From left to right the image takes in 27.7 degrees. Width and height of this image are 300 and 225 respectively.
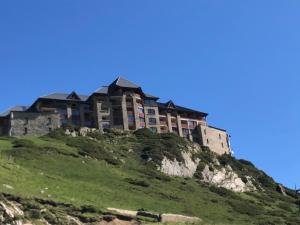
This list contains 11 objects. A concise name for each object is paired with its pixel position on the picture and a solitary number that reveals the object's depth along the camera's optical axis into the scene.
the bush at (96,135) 131.95
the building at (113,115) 136.62
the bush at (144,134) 139.00
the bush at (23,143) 109.01
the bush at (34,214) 55.31
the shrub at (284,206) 115.68
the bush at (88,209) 62.50
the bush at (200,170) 129.81
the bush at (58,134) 127.59
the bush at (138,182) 98.31
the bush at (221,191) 115.25
